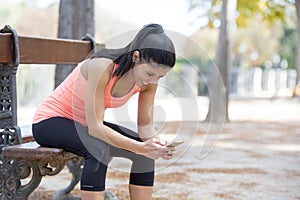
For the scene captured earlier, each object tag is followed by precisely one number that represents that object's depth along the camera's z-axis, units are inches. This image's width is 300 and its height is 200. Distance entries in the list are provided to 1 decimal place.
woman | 158.5
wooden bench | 169.1
